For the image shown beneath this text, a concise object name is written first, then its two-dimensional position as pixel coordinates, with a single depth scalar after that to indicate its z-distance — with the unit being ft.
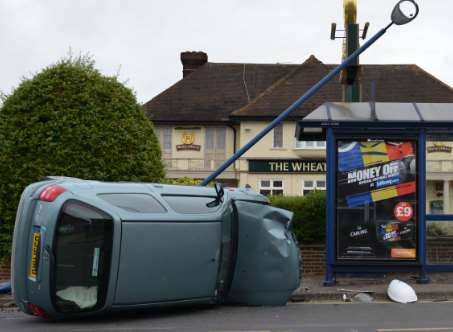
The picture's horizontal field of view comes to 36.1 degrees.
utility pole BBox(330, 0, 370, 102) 48.99
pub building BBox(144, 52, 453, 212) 124.57
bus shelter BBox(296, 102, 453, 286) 35.32
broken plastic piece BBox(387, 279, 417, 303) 31.96
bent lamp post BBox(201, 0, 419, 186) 36.60
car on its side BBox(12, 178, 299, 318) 25.54
